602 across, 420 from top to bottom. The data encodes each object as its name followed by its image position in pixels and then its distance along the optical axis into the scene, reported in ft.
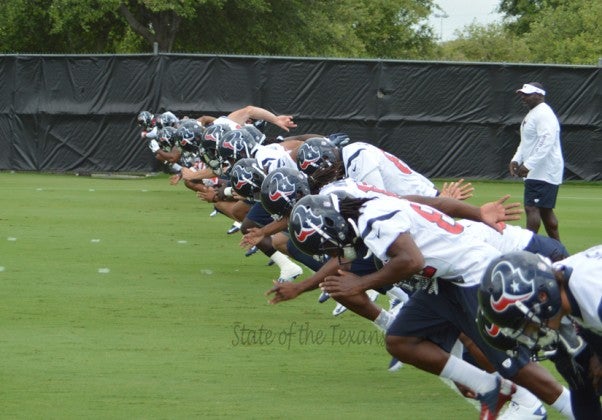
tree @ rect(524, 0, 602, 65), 298.35
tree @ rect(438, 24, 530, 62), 418.92
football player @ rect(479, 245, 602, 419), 32.73
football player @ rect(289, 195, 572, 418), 43.34
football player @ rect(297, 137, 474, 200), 62.18
